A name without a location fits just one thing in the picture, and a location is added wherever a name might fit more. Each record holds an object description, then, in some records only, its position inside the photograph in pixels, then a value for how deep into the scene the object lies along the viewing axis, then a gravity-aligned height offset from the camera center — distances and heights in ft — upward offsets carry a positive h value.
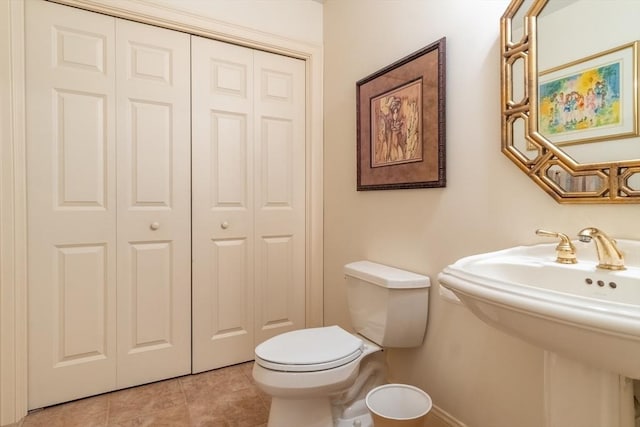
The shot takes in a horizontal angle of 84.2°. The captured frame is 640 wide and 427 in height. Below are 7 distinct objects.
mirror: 3.03 +1.08
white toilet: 4.09 -1.79
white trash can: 4.38 -2.44
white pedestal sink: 1.98 -0.66
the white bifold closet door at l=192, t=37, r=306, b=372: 6.56 +0.17
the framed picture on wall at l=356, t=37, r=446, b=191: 4.72 +1.28
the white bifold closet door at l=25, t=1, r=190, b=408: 5.40 +0.08
